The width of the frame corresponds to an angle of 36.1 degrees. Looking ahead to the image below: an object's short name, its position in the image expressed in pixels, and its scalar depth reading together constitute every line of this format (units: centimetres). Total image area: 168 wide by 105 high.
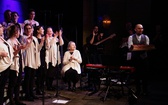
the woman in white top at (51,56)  750
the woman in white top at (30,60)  615
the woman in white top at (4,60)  470
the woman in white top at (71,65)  782
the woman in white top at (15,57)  538
